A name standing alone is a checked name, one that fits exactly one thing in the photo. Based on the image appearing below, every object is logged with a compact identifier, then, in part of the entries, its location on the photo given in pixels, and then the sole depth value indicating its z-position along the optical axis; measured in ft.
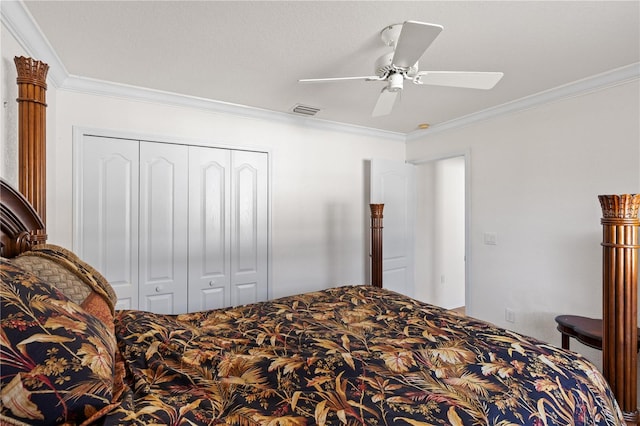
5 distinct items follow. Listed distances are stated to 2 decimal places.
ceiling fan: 5.19
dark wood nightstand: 6.78
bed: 2.26
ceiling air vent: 10.28
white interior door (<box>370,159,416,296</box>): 12.59
